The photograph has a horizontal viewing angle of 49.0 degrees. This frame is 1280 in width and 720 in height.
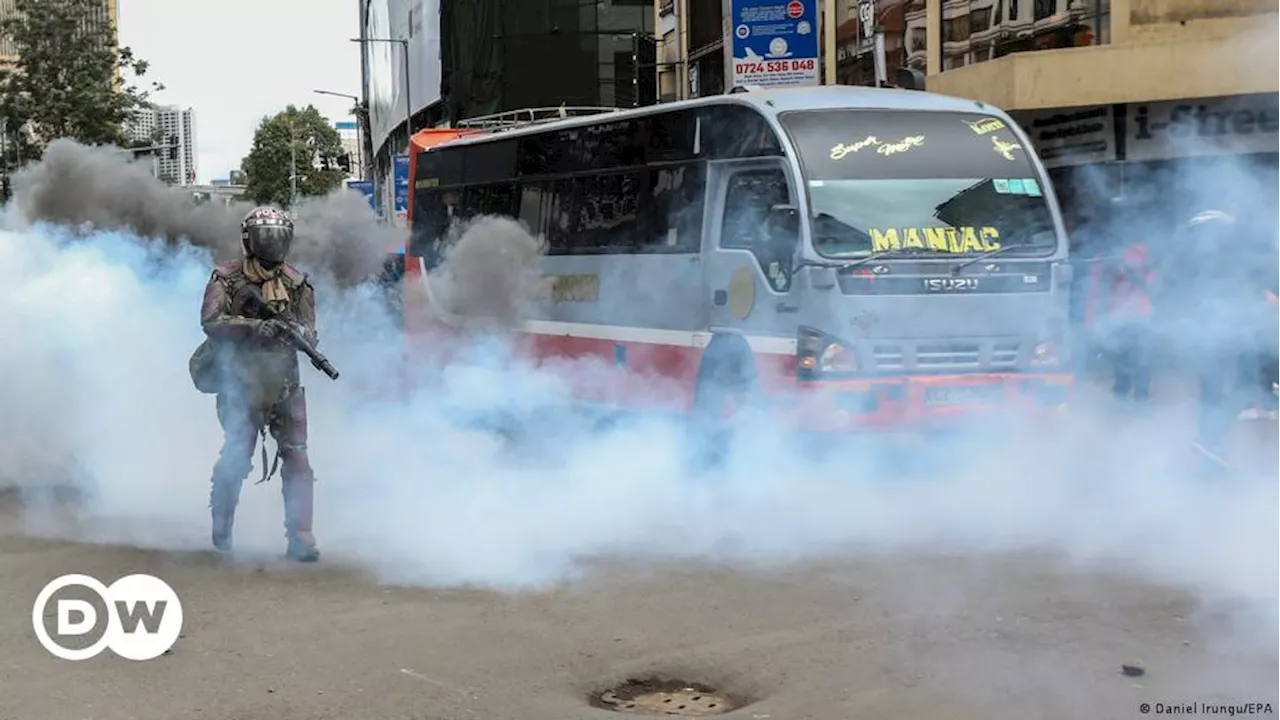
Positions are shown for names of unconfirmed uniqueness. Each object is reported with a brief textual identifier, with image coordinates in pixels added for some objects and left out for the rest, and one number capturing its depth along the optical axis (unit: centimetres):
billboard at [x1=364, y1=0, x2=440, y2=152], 5238
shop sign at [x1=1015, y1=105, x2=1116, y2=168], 1530
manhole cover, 488
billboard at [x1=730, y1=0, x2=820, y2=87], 1822
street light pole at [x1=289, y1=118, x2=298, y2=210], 8512
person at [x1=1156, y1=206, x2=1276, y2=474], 841
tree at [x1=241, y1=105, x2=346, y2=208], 9425
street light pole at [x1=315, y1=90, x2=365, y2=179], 9322
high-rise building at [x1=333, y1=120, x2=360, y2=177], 10228
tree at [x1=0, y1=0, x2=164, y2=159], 3931
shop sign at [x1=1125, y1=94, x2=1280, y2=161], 1160
